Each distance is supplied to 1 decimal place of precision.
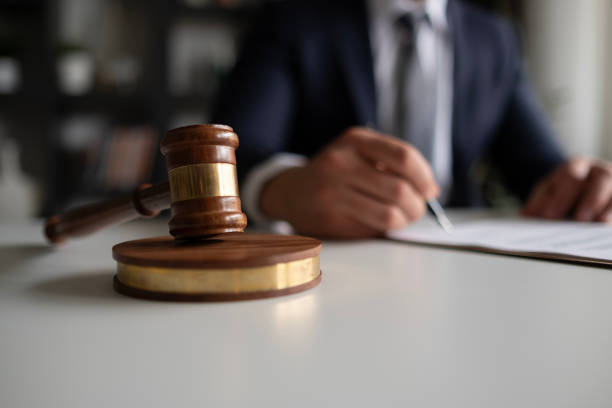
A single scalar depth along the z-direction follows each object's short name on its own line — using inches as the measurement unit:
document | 20.0
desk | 8.0
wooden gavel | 15.3
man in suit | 36.8
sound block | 13.4
